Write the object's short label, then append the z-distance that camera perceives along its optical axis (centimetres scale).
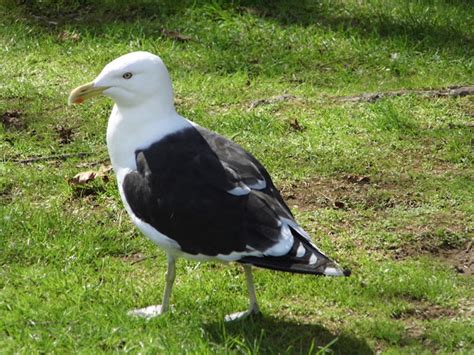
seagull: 945
